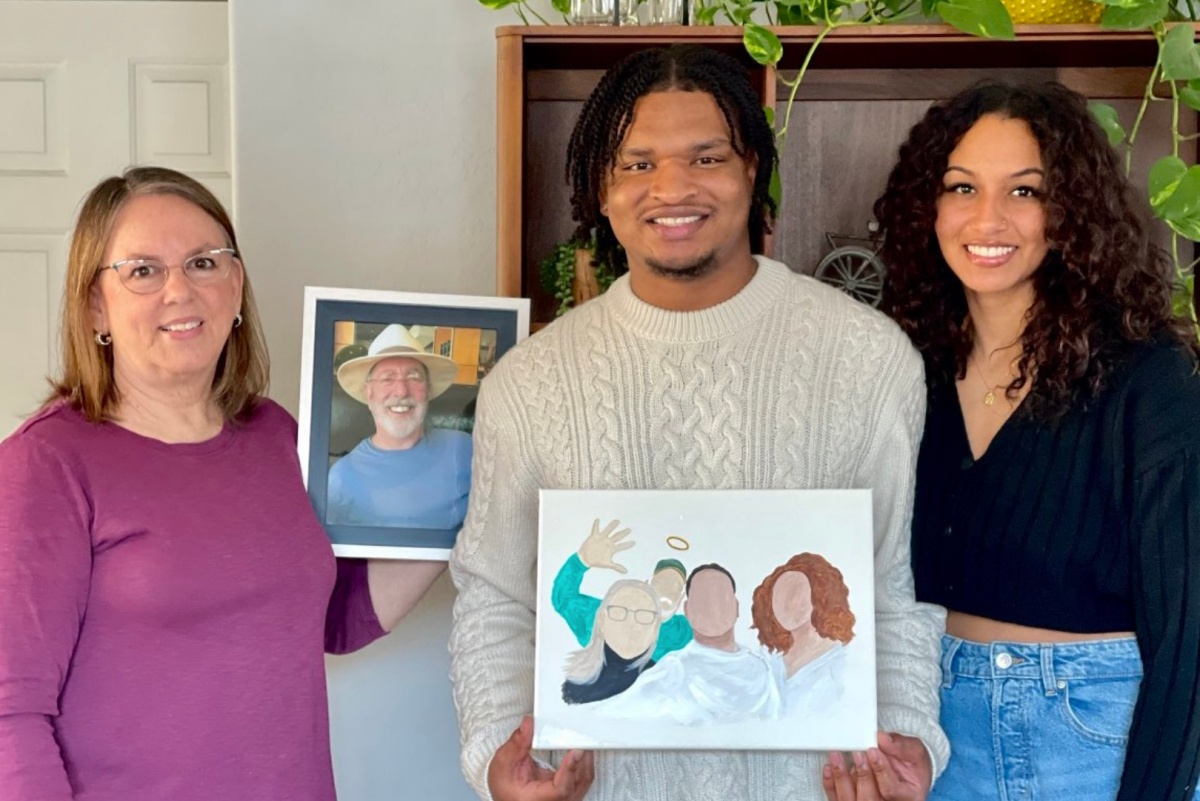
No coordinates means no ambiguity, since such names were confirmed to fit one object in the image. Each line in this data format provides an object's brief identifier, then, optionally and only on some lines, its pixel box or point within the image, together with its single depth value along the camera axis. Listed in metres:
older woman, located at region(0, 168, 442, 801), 1.38
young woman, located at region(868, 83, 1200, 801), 1.43
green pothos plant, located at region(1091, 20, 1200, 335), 1.70
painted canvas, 1.35
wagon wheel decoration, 2.13
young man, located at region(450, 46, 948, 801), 1.46
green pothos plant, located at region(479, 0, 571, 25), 1.95
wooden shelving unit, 1.89
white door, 2.68
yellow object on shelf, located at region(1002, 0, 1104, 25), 1.86
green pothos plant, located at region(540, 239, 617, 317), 1.98
